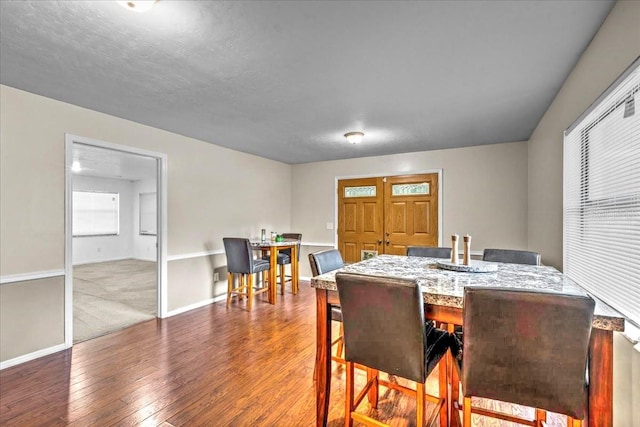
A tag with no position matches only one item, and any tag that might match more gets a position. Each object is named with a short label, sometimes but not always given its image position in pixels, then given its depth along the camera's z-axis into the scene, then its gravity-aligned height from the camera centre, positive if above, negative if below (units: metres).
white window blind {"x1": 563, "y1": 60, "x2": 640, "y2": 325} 1.39 +0.11
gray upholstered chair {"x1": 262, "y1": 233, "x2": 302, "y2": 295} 4.77 -0.79
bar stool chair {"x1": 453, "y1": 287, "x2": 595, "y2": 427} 1.09 -0.52
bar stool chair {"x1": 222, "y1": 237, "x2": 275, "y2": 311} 4.00 -0.70
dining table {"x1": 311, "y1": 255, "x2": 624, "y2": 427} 1.13 -0.41
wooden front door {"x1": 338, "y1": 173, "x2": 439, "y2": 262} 4.86 -0.01
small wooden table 4.34 -0.70
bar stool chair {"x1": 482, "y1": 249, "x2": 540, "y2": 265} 2.46 -0.37
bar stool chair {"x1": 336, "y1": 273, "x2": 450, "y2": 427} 1.34 -0.56
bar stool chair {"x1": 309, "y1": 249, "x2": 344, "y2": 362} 2.19 -0.42
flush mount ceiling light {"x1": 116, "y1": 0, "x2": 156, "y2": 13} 1.44 +1.03
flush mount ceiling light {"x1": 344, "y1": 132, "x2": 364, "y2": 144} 3.72 +0.98
